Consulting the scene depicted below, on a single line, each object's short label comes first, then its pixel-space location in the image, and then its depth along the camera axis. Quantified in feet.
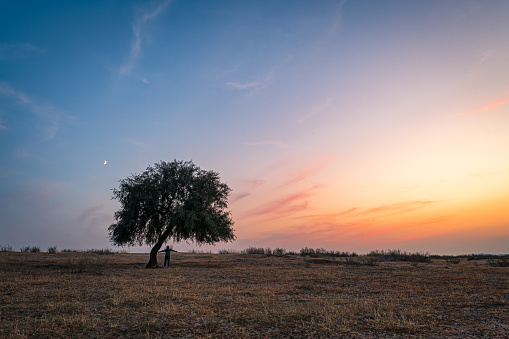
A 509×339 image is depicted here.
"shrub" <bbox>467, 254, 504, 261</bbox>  156.62
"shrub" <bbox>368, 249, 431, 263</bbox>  137.30
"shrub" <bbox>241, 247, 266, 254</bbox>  185.02
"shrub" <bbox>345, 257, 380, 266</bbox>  112.66
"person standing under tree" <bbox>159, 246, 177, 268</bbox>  103.04
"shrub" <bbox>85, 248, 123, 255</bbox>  161.74
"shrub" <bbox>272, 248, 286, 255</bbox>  175.52
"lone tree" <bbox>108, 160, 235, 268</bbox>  103.30
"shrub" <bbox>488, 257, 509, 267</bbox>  108.37
